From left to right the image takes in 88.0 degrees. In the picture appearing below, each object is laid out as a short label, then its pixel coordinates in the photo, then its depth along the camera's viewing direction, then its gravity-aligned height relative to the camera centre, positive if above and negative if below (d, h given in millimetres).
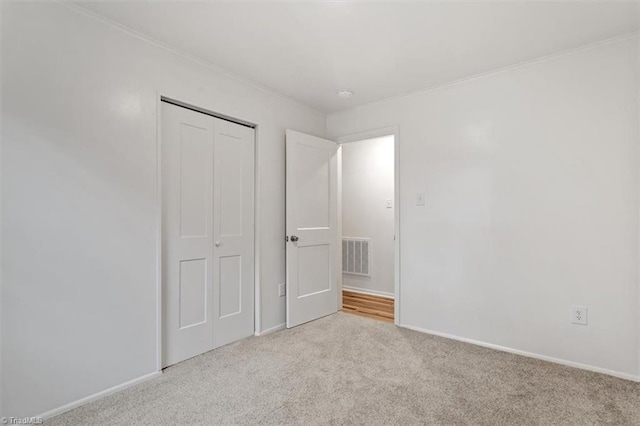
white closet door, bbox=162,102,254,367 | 2447 -152
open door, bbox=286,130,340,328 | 3295 -158
